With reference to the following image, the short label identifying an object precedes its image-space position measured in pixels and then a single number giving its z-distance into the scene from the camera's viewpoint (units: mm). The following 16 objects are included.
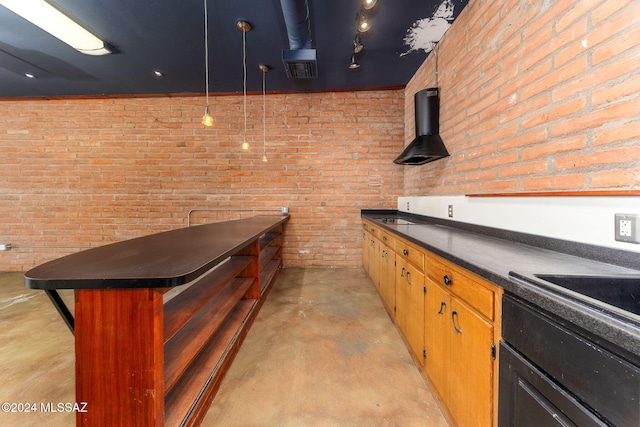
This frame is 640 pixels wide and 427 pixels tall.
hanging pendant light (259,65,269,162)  4070
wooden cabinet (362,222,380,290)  2967
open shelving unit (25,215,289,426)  965
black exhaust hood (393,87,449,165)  2580
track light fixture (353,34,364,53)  2557
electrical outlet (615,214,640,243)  955
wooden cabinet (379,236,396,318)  2270
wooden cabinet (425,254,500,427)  971
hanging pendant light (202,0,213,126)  2309
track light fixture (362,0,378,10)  1960
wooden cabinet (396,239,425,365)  1640
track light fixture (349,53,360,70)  2942
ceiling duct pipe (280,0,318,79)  1997
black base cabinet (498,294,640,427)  549
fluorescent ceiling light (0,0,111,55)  2040
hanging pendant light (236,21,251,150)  2416
